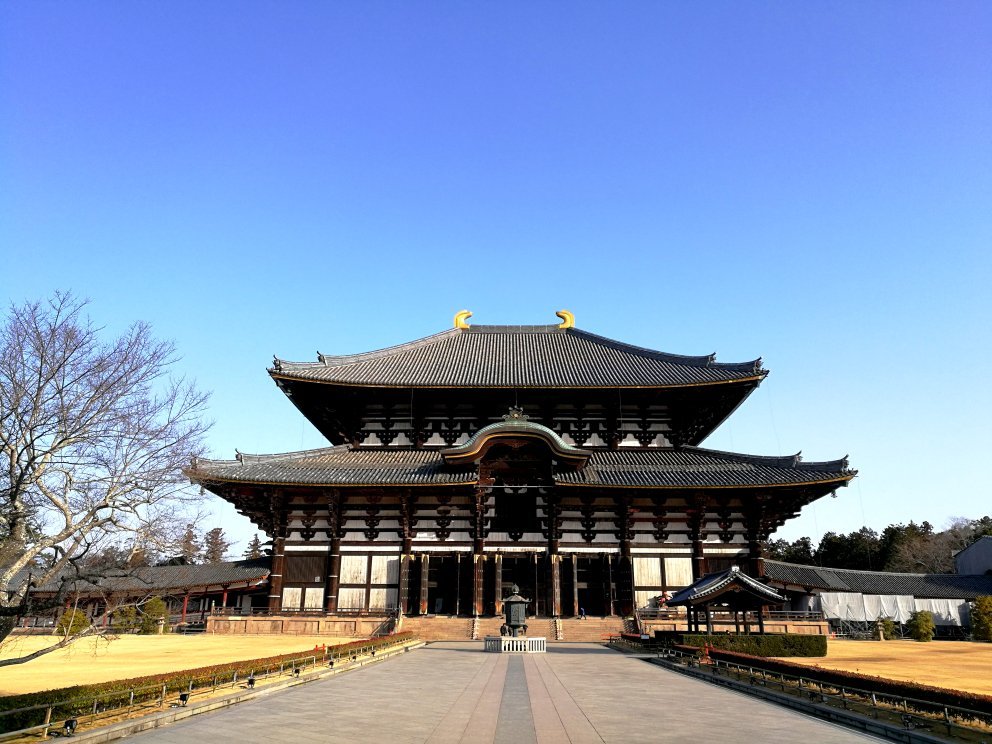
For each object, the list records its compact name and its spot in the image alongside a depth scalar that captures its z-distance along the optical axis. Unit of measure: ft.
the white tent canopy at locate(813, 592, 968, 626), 146.48
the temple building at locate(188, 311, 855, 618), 104.83
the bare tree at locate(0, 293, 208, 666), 33.78
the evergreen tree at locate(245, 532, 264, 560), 295.32
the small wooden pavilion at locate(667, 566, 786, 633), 76.64
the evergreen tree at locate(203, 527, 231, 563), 304.50
